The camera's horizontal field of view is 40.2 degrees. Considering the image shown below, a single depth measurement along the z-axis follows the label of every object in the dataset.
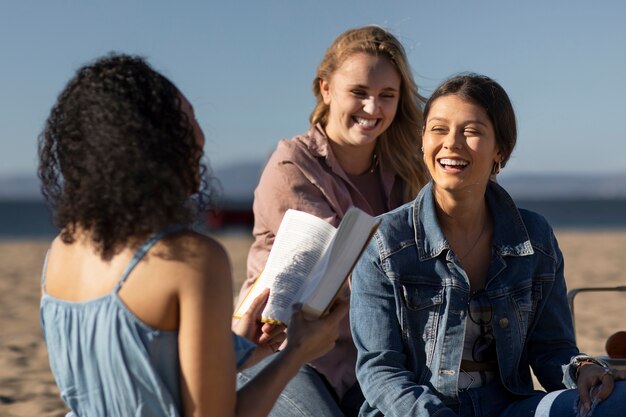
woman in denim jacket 2.69
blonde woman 3.47
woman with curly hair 1.80
